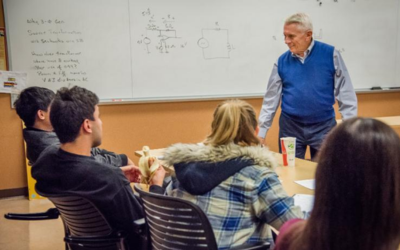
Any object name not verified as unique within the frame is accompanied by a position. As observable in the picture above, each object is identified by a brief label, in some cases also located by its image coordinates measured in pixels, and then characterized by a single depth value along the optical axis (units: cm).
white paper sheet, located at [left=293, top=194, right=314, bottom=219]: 172
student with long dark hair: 81
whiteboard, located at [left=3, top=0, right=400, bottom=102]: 424
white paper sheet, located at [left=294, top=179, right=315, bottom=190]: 204
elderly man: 306
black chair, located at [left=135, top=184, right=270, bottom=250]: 140
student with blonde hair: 149
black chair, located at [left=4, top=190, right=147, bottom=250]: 169
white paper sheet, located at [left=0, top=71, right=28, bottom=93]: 418
